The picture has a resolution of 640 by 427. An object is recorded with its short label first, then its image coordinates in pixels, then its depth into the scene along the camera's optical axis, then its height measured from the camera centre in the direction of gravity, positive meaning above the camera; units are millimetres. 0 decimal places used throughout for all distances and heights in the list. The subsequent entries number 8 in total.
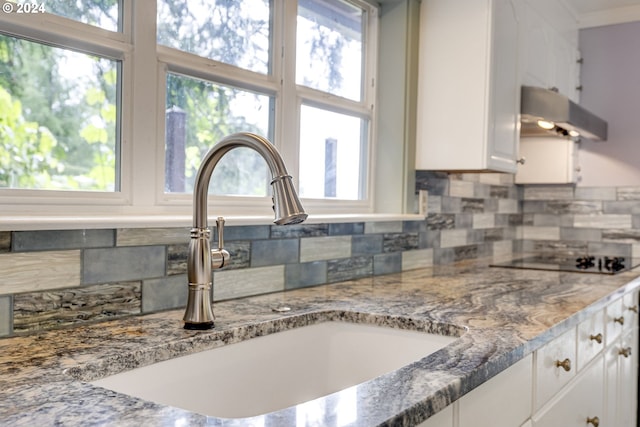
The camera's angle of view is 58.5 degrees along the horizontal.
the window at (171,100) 1311 +274
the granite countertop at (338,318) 788 -298
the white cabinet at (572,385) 1113 -467
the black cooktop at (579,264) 2631 -307
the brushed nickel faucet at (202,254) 1265 -129
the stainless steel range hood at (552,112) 2576 +422
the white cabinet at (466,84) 2352 +496
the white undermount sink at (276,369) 1143 -399
